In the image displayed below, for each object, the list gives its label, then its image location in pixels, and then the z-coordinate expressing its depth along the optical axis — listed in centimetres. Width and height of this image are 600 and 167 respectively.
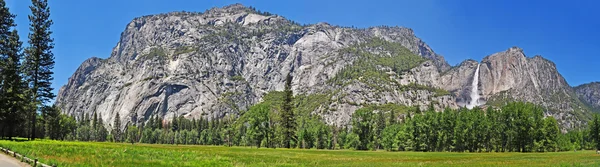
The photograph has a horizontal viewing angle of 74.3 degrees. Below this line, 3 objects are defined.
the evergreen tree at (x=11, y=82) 5644
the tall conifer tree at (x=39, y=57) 5675
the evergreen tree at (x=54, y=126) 12146
